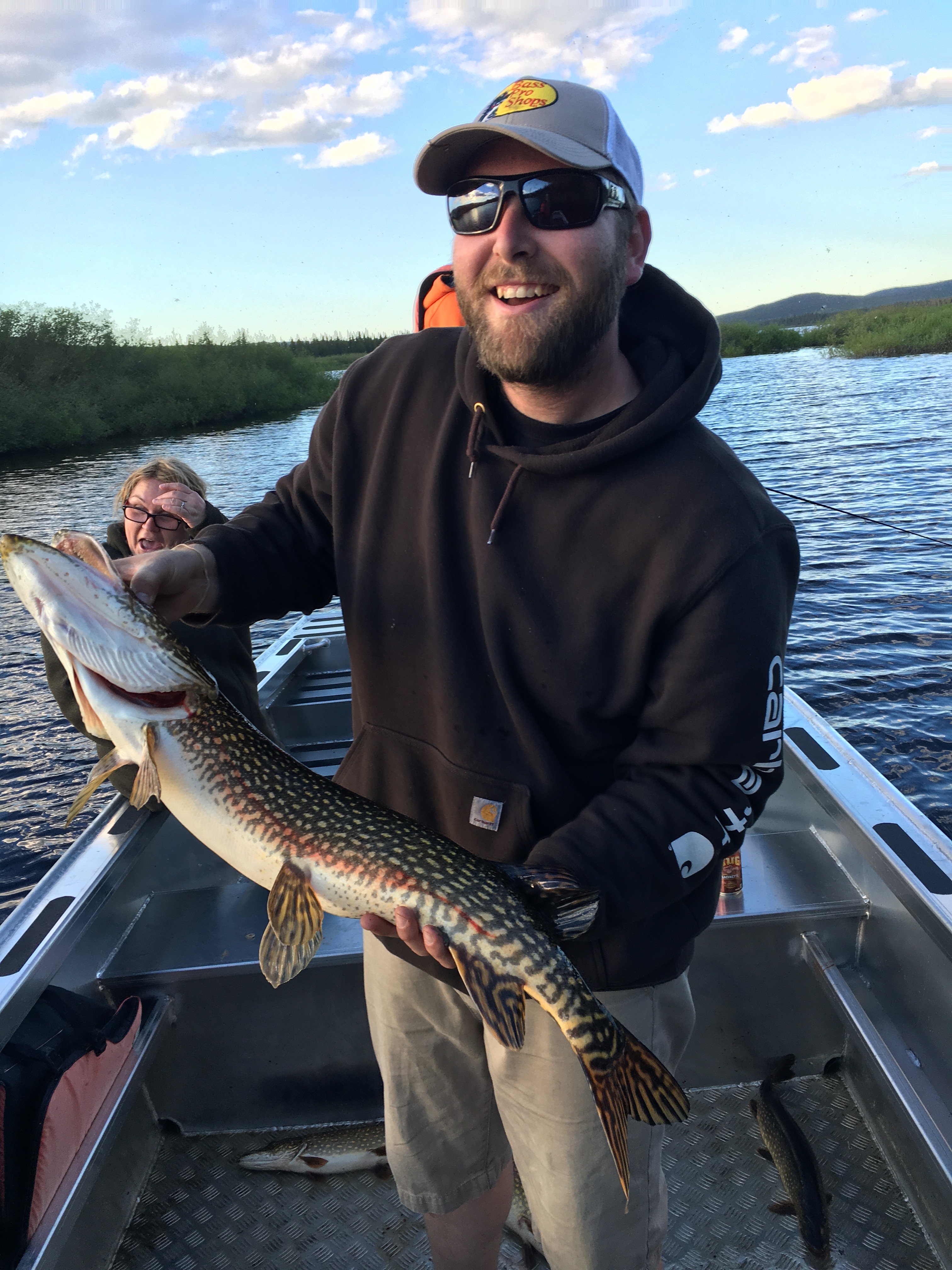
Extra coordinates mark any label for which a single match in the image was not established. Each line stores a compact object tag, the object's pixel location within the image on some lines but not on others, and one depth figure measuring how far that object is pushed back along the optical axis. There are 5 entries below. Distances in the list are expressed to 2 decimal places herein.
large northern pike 1.72
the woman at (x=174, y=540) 3.72
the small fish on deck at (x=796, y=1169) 2.51
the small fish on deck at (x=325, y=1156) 2.84
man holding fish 1.72
